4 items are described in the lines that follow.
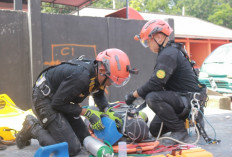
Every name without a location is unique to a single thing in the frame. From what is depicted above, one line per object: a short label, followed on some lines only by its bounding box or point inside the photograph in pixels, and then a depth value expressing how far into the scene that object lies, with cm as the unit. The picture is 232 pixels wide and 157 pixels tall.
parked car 973
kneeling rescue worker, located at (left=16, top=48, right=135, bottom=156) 370
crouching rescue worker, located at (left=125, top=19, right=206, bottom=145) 438
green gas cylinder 338
